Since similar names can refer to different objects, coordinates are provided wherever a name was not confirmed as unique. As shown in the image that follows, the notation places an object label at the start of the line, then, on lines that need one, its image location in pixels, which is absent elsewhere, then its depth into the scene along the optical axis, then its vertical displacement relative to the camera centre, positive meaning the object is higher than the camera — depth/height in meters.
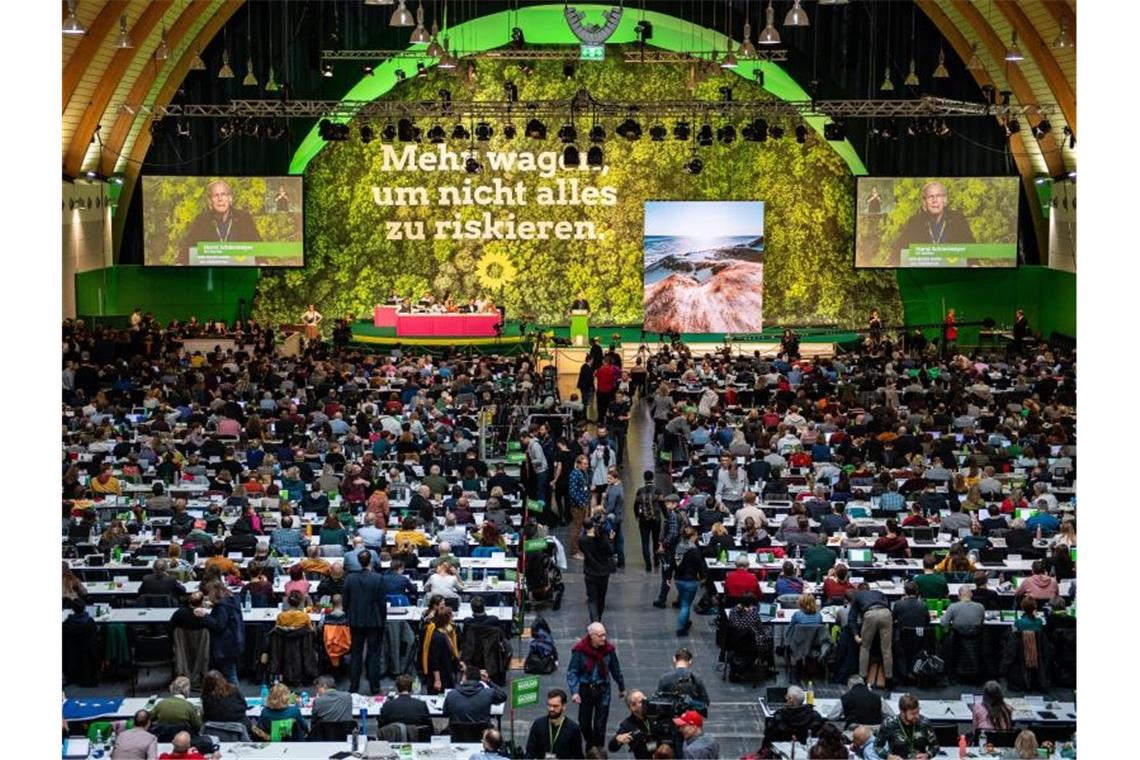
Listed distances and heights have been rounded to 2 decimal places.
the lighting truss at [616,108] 32.41 +5.28
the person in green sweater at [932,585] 14.88 -1.76
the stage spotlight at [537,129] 32.94 +4.77
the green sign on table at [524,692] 10.99 -1.97
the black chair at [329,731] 11.38 -2.28
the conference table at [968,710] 11.59 -2.23
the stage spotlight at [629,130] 31.95 +4.61
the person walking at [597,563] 15.79 -1.67
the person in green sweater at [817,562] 15.63 -1.64
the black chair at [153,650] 13.79 -2.12
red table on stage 36.91 +1.18
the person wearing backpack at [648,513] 17.91 -1.37
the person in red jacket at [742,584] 14.82 -1.73
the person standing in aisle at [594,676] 12.38 -2.10
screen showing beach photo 39.53 +2.59
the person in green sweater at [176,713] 11.39 -2.16
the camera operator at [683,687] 11.66 -2.07
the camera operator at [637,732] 10.91 -2.22
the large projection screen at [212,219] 37.28 +3.51
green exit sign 35.97 +6.86
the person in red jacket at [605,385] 27.09 -0.07
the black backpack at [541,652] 13.93 -2.17
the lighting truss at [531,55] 34.23 +6.62
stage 36.59 +0.87
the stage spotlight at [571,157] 34.47 +4.44
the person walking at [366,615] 13.98 -1.88
